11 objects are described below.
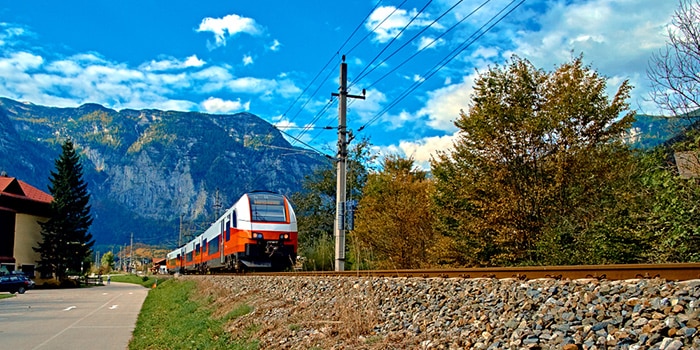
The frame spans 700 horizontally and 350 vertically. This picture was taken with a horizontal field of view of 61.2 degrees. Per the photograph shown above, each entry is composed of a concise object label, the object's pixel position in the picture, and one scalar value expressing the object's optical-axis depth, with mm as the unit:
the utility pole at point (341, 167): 18500
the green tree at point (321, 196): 46138
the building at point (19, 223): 56781
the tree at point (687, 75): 13016
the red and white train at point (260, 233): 23453
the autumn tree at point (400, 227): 24703
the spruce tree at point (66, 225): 63031
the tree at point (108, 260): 136762
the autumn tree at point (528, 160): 17641
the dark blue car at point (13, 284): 42781
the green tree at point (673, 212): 11812
